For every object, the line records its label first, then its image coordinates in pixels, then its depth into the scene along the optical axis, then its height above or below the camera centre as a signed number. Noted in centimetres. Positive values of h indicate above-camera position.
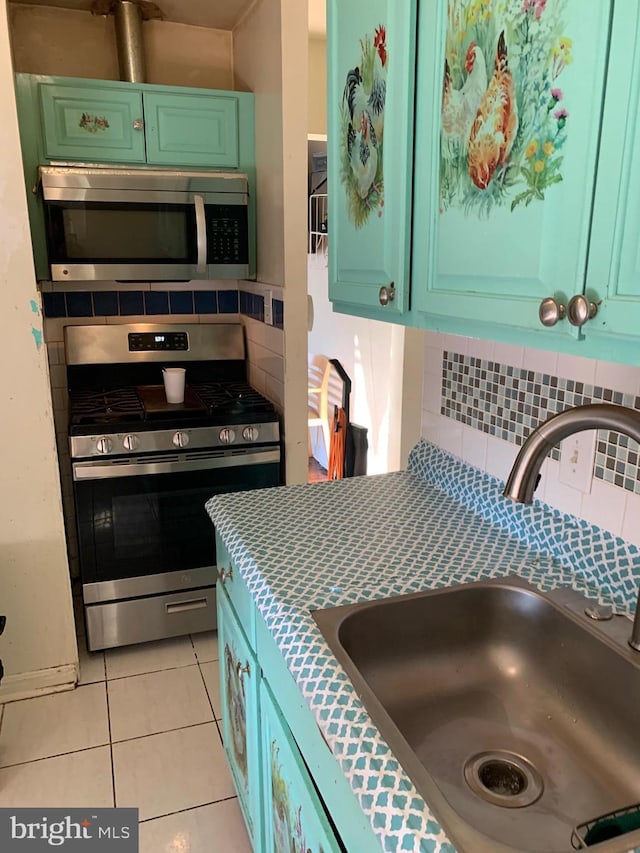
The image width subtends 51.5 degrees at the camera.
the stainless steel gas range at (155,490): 240 -89
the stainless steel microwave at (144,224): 238 +8
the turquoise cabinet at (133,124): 236 +44
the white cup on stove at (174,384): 266 -54
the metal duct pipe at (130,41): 252 +76
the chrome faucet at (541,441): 94 -27
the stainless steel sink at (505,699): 96 -77
